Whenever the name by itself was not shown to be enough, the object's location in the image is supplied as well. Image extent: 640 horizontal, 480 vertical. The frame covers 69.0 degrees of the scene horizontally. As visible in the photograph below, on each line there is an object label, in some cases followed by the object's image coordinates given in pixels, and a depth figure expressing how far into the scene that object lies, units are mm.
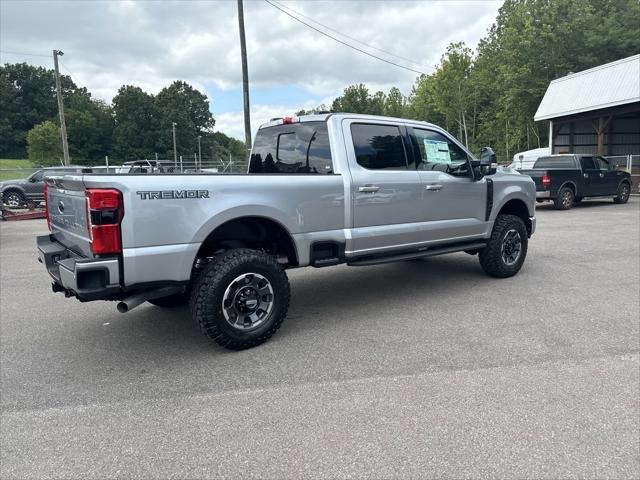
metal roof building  21734
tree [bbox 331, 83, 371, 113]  56031
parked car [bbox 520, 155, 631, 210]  15273
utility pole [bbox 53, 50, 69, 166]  26766
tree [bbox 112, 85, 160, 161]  80750
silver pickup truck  3393
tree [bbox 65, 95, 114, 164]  75250
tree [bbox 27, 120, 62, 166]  49938
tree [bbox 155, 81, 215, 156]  87438
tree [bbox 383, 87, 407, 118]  66625
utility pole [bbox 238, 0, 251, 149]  15961
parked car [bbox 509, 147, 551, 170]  27942
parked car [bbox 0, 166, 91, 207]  18562
